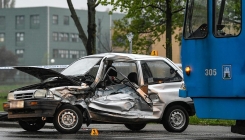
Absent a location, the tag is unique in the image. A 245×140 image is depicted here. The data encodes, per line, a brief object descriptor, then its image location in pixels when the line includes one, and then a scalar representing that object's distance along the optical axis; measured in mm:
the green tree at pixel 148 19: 30078
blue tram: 12266
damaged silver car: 15805
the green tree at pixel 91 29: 27641
